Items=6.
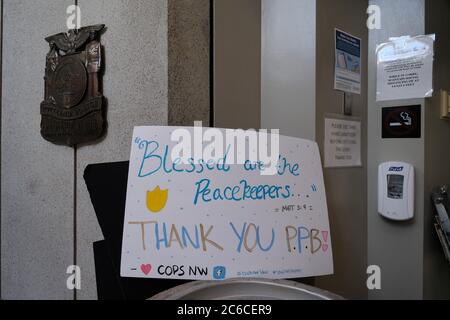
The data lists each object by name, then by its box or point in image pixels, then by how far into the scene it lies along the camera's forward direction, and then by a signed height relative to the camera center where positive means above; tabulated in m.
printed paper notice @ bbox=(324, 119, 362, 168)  1.66 +0.09
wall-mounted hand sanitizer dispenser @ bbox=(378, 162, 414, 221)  1.78 -0.15
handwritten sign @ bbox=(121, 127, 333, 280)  1.05 -0.19
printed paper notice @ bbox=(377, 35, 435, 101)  1.77 +0.49
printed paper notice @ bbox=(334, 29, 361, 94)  1.71 +0.50
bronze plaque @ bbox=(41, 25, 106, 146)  1.64 +0.35
